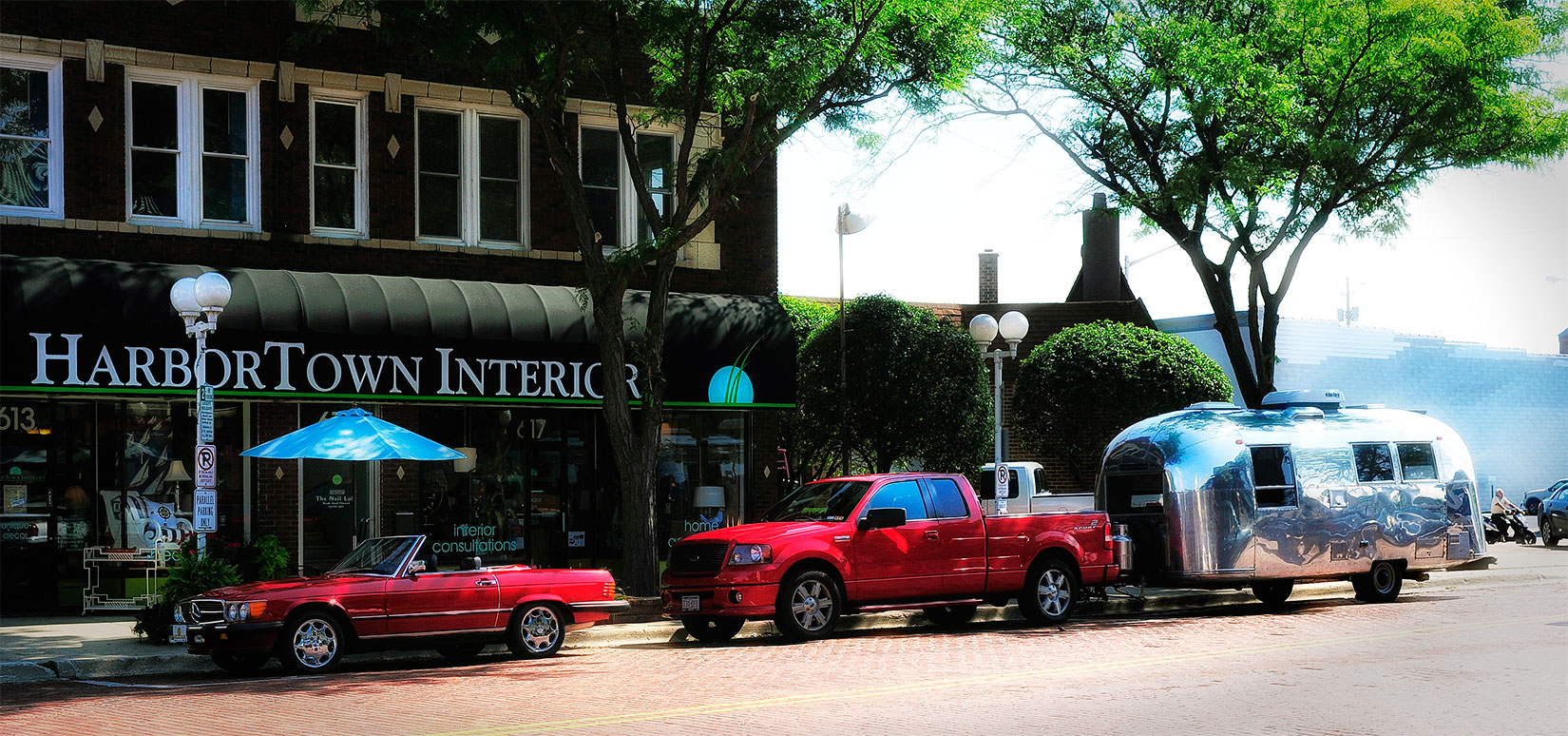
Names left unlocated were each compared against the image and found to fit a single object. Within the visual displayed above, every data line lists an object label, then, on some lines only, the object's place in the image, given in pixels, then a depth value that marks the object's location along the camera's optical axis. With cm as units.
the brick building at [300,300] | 1784
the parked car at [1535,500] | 3588
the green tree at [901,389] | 2780
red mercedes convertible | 1284
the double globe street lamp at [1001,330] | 2003
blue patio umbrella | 1631
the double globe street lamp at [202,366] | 1505
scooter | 3356
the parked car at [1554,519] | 3206
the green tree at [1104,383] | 3022
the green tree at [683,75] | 1720
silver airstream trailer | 1862
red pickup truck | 1552
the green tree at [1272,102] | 2141
